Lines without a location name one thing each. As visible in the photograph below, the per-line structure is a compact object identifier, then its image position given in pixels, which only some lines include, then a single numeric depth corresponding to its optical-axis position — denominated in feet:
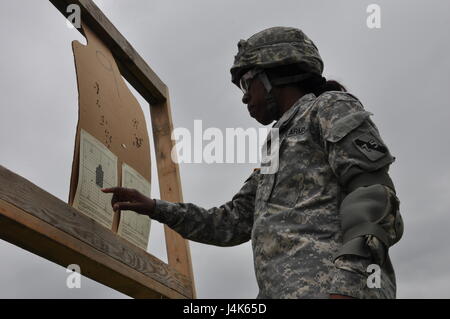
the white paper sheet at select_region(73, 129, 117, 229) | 7.36
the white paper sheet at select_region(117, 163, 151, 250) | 8.45
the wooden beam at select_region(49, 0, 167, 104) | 8.52
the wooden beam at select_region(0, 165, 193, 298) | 6.02
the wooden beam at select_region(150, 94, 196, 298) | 9.88
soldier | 4.72
